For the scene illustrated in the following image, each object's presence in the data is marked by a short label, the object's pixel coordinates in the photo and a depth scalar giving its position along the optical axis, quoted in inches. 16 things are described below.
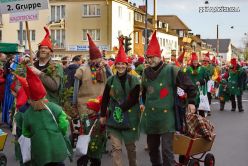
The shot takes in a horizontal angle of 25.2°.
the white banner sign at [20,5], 332.8
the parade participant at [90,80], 337.1
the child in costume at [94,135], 310.8
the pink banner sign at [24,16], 334.3
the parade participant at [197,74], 579.2
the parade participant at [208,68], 607.8
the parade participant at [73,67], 504.4
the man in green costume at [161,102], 290.2
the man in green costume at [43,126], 243.4
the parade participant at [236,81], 761.3
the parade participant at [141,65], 634.8
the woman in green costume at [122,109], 298.0
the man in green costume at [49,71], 284.4
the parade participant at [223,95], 776.9
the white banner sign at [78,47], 2211.2
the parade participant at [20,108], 260.7
